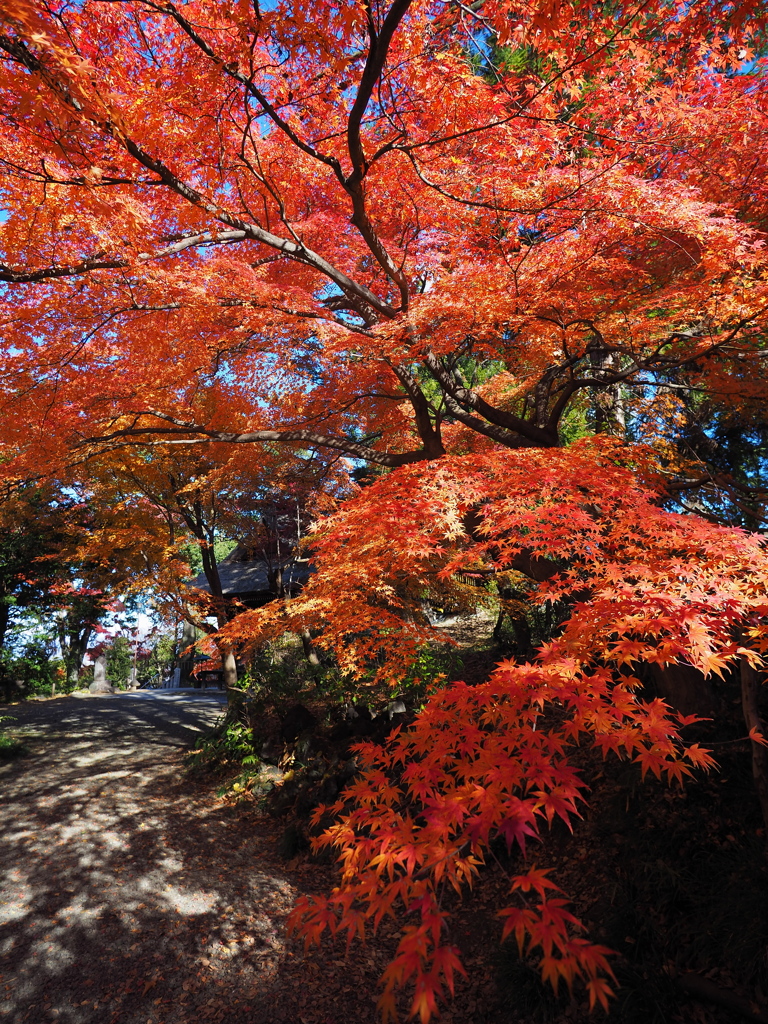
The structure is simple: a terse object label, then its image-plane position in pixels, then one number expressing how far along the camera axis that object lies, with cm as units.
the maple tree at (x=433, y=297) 317
